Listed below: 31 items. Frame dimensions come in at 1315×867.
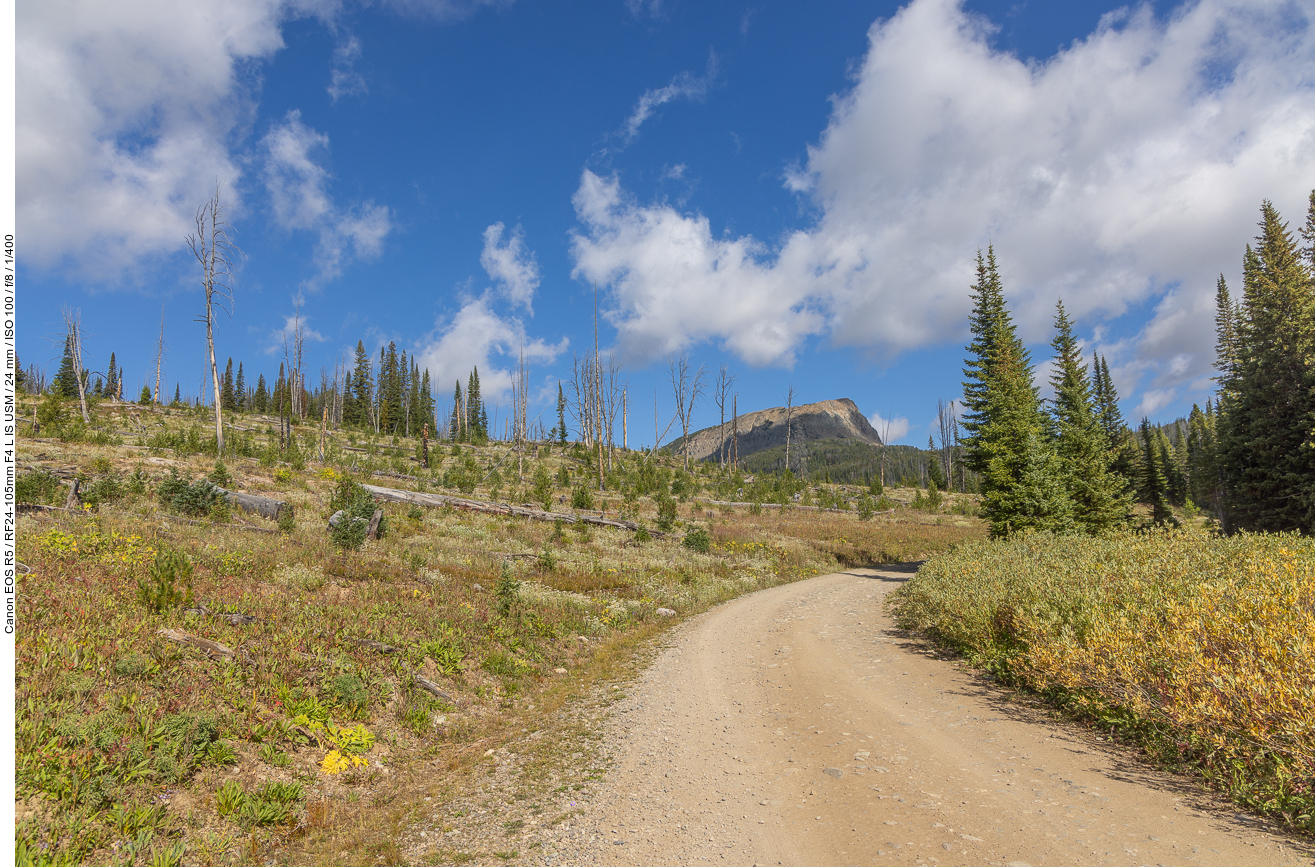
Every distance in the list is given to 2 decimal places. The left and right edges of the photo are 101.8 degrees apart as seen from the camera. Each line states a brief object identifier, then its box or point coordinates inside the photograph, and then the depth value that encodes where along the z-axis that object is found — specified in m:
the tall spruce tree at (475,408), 103.61
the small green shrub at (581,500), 29.92
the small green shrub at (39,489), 13.69
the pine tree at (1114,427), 47.00
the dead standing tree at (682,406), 59.80
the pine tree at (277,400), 89.97
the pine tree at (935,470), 80.45
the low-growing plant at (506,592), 12.05
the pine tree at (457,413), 96.88
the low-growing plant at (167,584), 7.93
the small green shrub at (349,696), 7.20
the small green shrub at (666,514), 27.88
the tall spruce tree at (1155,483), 55.06
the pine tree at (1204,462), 47.81
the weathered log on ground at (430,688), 8.34
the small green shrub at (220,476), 20.14
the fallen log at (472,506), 25.12
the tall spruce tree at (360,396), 82.81
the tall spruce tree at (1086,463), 28.95
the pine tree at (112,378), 88.84
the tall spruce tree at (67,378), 59.78
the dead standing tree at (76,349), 41.03
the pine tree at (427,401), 87.35
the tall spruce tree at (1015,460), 21.48
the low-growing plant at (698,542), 25.39
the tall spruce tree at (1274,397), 27.16
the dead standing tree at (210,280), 32.44
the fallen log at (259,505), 17.73
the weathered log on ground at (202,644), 7.13
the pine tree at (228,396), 85.22
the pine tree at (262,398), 92.75
